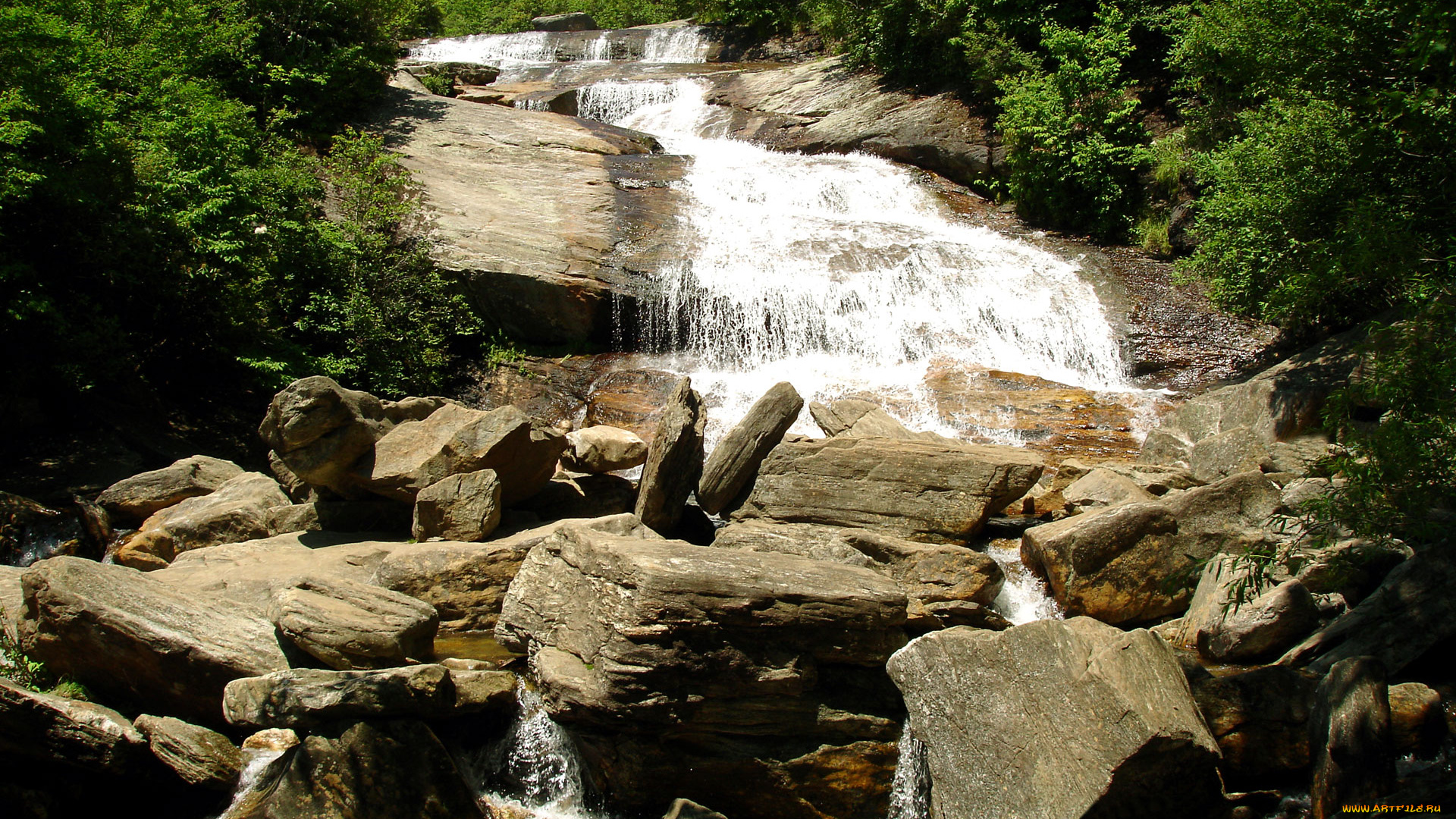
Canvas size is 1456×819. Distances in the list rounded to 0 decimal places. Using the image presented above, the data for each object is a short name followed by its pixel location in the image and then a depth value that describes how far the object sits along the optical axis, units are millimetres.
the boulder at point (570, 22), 33000
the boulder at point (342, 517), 8523
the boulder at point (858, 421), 9086
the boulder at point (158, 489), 9562
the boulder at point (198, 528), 8430
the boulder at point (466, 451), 8094
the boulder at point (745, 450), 8555
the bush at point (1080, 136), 16250
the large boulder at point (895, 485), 7867
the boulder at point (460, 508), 7672
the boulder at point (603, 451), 9305
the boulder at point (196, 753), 5344
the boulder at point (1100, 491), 8195
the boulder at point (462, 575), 6891
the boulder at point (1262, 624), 6035
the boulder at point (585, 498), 8820
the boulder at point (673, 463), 8258
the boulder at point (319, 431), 7691
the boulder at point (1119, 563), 6852
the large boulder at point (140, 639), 5691
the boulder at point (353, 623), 5629
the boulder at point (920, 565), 6457
